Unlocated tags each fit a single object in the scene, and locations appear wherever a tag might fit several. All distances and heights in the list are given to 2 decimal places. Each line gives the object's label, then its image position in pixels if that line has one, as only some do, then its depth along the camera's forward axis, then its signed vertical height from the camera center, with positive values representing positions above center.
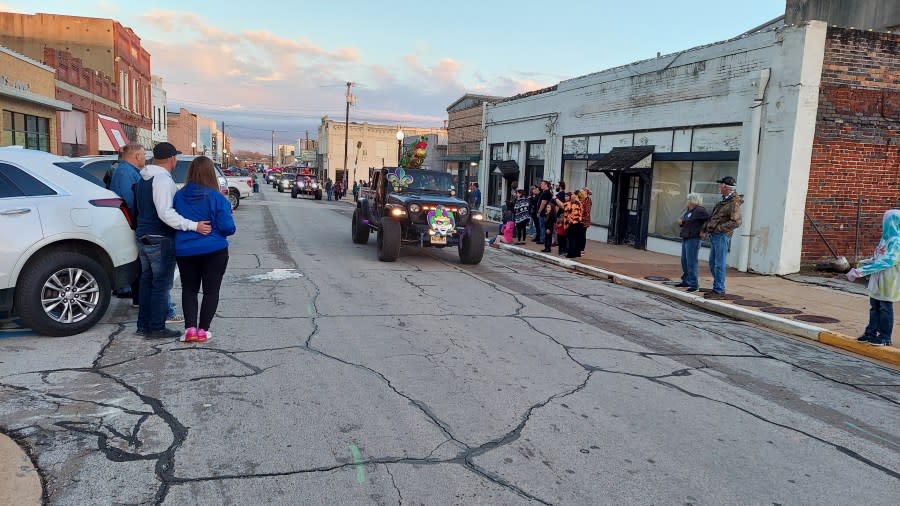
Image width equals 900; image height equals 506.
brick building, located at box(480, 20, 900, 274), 12.46 +1.30
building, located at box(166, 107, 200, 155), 65.94 +3.98
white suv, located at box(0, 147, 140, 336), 5.74 -0.79
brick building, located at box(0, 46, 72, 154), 19.17 +1.83
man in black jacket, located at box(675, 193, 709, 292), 10.34 -0.68
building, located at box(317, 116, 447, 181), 70.56 +3.48
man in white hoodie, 5.74 -0.64
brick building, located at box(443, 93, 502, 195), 29.95 +2.38
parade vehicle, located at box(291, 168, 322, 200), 42.09 -0.92
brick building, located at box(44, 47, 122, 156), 24.70 +2.43
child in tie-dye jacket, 7.02 -0.80
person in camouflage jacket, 9.76 -0.47
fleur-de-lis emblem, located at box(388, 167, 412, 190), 13.53 -0.01
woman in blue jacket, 5.73 -0.67
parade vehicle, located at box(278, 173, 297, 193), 52.97 -0.84
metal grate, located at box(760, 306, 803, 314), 9.29 -1.64
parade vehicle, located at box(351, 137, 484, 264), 12.23 -0.72
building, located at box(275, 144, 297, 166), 166.20 +5.09
